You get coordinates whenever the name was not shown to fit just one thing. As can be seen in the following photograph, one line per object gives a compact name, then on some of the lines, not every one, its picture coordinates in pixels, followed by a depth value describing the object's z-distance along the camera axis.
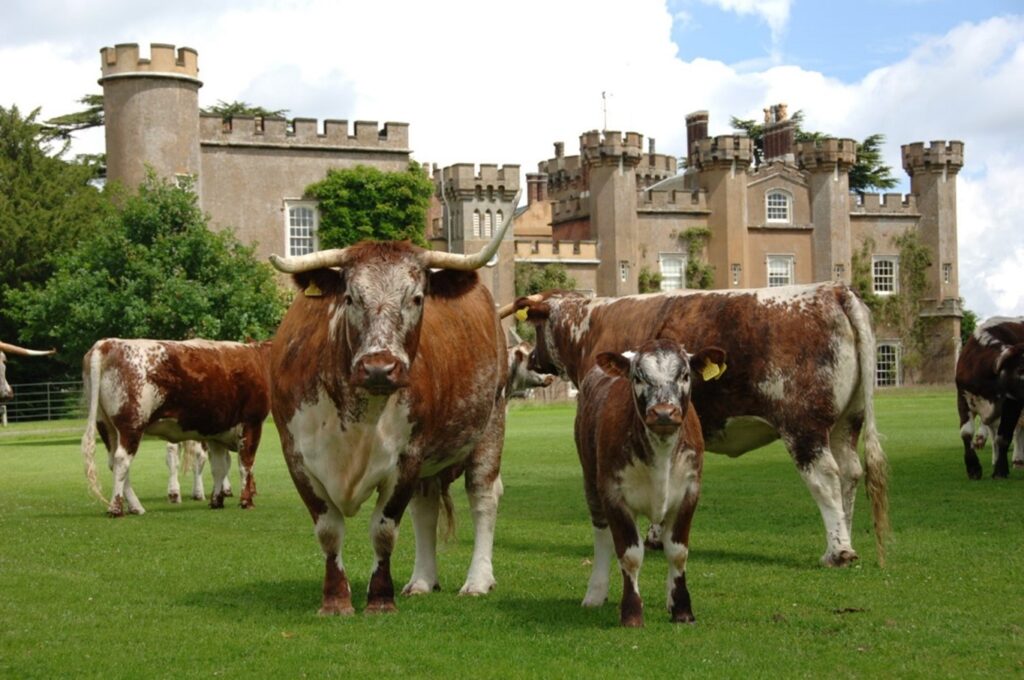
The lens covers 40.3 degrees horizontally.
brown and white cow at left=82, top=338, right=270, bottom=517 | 17.12
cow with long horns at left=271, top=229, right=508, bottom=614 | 8.67
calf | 8.43
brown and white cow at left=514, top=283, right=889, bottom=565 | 11.48
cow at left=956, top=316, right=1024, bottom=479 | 18.27
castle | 55.44
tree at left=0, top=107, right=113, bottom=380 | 55.38
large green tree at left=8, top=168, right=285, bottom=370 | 42.94
